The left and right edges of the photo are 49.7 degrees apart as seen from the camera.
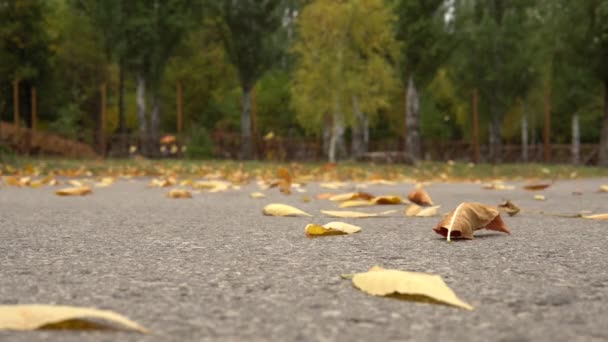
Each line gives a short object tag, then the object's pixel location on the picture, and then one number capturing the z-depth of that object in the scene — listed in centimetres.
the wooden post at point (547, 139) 2229
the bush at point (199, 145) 1770
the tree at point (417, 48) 2031
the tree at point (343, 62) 1848
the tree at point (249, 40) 2012
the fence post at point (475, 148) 1911
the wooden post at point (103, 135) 1666
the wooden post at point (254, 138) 2058
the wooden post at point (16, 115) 1872
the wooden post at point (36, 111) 2612
